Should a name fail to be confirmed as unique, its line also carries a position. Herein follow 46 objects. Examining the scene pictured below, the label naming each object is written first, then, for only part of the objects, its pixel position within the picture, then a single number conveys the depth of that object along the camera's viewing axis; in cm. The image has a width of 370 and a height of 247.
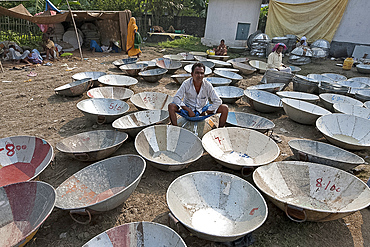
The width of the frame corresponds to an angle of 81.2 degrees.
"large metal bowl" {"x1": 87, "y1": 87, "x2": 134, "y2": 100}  479
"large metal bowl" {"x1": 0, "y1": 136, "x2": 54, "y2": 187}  267
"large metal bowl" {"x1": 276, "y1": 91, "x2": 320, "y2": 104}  530
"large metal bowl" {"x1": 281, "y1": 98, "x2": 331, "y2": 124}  429
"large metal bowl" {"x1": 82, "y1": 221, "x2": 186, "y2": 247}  178
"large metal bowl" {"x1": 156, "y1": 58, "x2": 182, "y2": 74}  759
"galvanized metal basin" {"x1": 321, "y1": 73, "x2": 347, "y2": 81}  722
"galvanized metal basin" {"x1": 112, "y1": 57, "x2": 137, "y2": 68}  770
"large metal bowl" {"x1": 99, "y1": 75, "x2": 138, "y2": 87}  567
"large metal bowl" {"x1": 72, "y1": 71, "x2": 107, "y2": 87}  588
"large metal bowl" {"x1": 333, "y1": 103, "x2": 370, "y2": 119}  443
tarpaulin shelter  802
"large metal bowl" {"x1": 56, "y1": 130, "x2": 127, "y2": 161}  287
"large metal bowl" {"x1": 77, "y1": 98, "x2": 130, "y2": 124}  392
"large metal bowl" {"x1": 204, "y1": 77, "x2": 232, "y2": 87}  622
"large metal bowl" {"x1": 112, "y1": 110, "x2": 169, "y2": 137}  342
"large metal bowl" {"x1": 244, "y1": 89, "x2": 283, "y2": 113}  481
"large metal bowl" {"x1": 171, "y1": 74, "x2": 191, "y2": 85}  631
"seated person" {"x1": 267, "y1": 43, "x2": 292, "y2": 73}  636
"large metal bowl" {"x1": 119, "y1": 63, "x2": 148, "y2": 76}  680
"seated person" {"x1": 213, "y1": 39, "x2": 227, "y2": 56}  972
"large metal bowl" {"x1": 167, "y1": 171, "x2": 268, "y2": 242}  211
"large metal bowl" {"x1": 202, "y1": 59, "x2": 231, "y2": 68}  839
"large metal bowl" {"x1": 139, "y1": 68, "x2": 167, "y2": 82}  652
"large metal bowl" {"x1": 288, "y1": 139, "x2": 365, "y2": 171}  275
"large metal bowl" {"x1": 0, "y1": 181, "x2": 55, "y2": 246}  200
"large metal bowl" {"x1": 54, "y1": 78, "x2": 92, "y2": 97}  501
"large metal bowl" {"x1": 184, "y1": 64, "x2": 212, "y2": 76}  684
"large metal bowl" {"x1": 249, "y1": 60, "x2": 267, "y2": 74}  856
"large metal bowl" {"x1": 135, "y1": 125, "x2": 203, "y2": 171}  311
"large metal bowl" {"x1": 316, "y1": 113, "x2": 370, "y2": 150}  383
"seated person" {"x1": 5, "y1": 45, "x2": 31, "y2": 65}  804
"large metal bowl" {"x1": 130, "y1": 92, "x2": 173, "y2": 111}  459
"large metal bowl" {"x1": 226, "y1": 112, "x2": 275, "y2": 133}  396
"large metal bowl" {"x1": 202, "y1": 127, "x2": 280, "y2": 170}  307
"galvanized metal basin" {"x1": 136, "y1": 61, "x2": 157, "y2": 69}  737
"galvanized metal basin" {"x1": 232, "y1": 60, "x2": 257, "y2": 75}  784
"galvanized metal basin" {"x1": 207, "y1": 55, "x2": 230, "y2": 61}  935
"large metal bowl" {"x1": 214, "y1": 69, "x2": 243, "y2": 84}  670
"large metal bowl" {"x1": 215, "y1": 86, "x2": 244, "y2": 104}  561
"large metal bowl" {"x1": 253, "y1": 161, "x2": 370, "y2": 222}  229
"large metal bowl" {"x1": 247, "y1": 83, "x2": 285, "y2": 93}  561
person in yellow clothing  878
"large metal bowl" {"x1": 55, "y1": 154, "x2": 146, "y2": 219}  230
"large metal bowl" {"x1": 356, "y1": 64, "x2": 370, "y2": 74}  826
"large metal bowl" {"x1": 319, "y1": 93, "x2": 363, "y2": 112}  496
